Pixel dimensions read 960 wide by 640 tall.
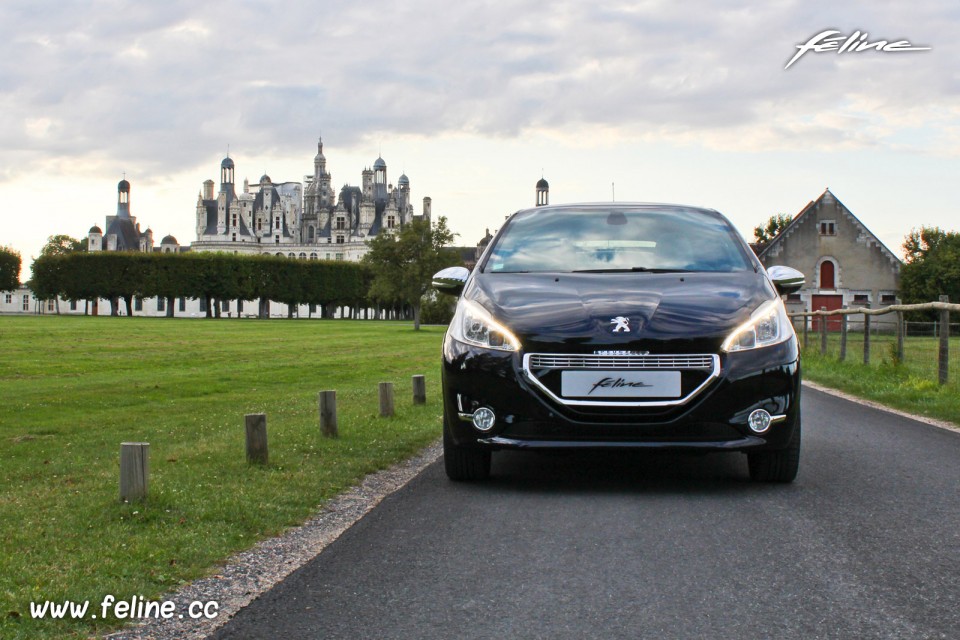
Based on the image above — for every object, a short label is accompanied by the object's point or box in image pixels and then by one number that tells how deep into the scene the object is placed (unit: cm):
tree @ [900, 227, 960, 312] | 6706
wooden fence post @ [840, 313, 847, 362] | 2218
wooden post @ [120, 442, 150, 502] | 596
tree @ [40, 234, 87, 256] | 17689
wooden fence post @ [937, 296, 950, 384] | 1457
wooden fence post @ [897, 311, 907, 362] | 1706
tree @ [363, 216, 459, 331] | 7338
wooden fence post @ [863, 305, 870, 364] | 1991
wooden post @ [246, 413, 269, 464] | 784
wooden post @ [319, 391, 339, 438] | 974
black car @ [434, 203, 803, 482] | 620
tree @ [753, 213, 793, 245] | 12362
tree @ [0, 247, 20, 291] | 13850
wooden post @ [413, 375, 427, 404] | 1370
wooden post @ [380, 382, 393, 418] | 1190
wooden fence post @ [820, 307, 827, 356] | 2478
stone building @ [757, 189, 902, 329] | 6988
